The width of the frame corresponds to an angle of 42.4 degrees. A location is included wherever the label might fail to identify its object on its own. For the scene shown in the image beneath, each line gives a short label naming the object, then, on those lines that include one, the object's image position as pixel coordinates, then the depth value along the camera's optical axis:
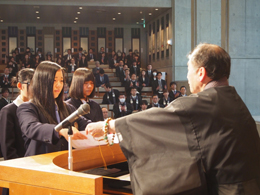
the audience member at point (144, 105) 10.49
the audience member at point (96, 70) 13.91
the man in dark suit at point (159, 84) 13.21
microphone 1.63
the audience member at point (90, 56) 18.91
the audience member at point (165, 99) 11.26
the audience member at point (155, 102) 10.86
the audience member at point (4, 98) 10.28
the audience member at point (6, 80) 13.40
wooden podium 1.50
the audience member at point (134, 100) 11.04
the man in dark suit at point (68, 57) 17.36
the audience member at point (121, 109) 10.52
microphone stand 1.81
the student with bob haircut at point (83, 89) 3.42
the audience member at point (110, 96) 11.52
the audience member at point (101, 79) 13.19
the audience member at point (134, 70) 15.27
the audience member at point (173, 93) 11.76
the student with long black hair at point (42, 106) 2.17
